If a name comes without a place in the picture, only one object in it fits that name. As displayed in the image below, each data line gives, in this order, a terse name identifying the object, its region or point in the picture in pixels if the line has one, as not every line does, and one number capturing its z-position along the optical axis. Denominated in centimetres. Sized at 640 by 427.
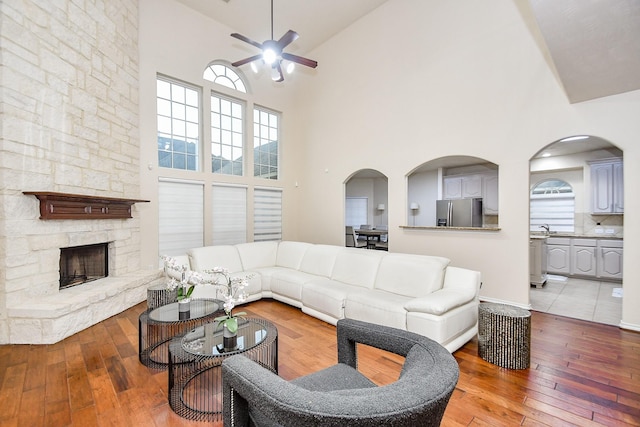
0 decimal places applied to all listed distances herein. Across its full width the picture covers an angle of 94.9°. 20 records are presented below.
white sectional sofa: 273
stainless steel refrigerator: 583
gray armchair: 76
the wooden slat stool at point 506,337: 246
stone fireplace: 295
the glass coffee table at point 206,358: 198
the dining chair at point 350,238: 683
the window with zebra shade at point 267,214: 666
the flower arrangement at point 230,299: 206
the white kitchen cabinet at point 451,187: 762
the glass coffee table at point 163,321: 258
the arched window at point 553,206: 642
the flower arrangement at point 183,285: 279
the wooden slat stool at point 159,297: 343
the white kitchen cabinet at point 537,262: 506
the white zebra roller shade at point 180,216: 527
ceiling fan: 391
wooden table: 799
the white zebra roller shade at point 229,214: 602
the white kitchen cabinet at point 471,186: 724
